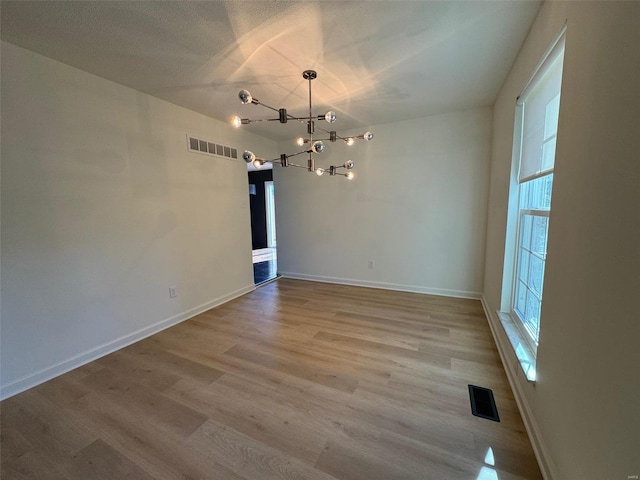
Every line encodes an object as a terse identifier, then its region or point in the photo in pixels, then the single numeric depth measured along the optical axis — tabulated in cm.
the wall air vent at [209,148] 319
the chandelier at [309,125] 175
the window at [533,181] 158
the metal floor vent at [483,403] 165
